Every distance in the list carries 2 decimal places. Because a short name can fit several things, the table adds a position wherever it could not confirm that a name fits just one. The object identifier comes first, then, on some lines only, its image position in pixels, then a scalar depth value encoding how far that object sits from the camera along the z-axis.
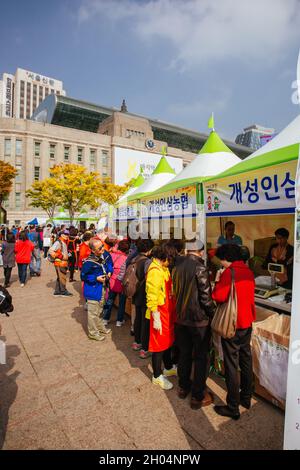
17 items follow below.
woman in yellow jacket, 3.15
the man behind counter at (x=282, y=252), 4.50
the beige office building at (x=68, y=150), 38.88
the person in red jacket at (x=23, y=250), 8.38
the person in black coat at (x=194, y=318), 2.86
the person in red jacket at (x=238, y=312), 2.68
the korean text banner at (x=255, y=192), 3.13
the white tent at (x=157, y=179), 8.46
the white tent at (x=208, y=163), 5.54
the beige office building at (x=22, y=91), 116.38
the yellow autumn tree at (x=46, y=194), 30.25
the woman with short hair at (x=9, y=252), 8.34
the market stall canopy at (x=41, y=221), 33.86
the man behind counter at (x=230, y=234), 6.03
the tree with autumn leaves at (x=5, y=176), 29.22
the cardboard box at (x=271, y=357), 2.78
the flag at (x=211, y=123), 6.64
